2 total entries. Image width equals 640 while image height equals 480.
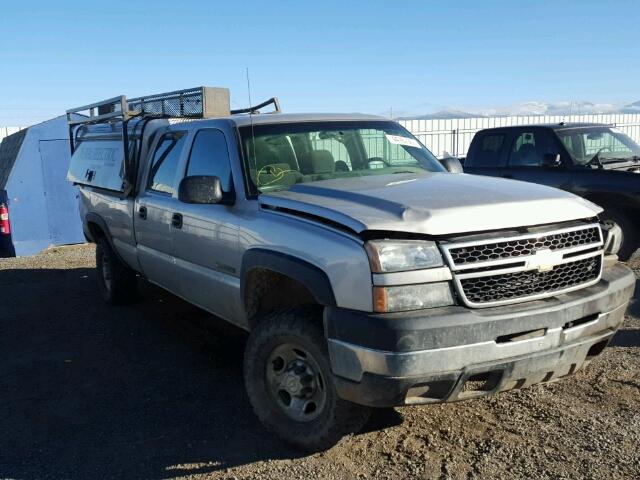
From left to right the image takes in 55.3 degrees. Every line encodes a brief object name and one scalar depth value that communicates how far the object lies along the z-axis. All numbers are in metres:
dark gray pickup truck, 7.61
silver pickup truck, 2.92
